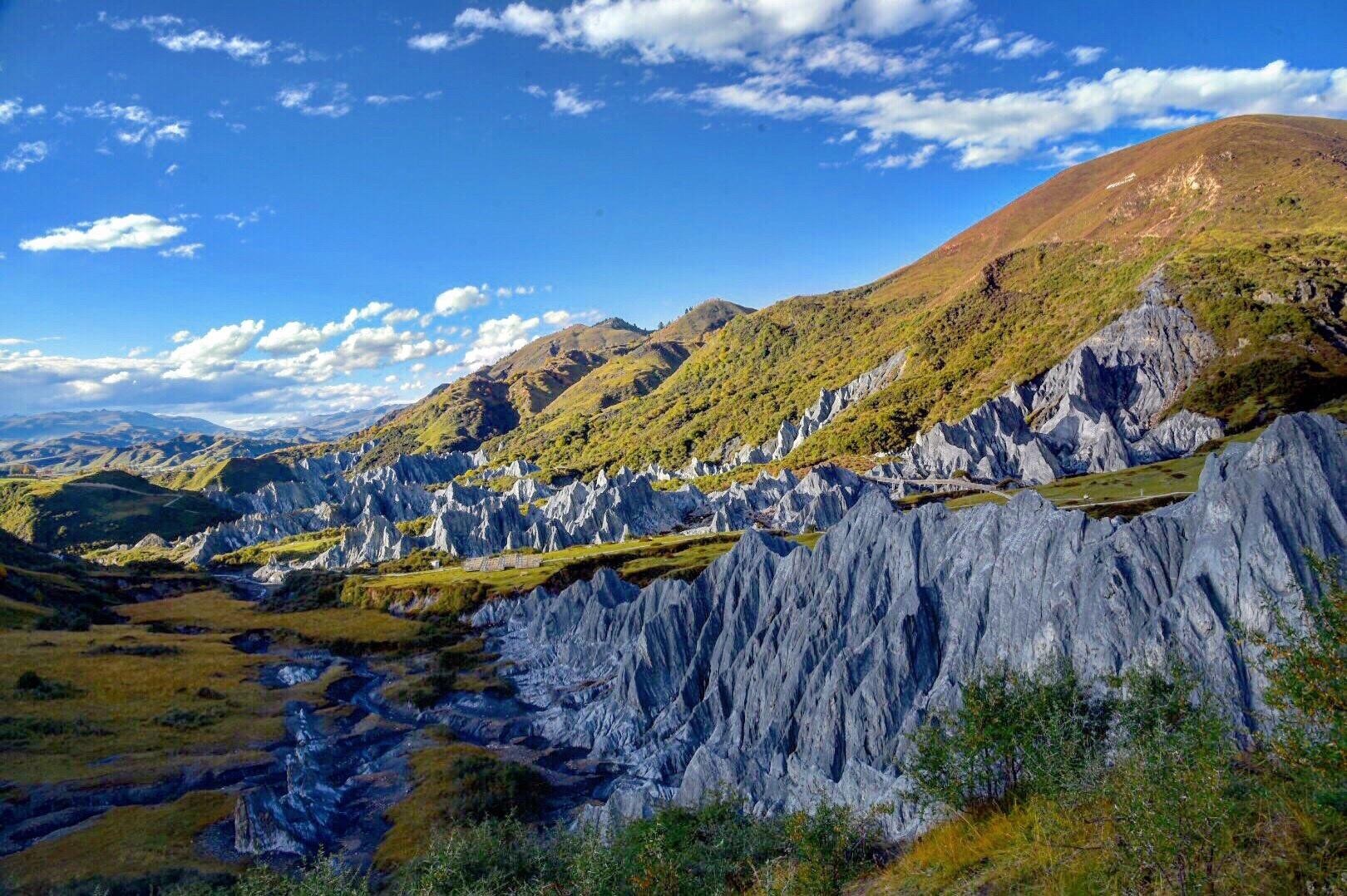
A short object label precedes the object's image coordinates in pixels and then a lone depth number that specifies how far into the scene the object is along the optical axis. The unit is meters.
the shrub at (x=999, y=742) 21.55
